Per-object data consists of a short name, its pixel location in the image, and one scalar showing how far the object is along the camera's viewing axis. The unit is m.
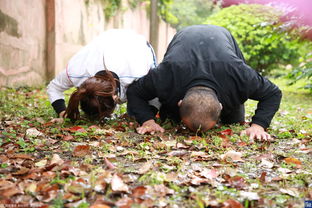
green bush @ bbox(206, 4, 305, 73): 10.72
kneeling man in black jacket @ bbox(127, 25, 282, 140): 2.84
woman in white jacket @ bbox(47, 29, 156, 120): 3.15
